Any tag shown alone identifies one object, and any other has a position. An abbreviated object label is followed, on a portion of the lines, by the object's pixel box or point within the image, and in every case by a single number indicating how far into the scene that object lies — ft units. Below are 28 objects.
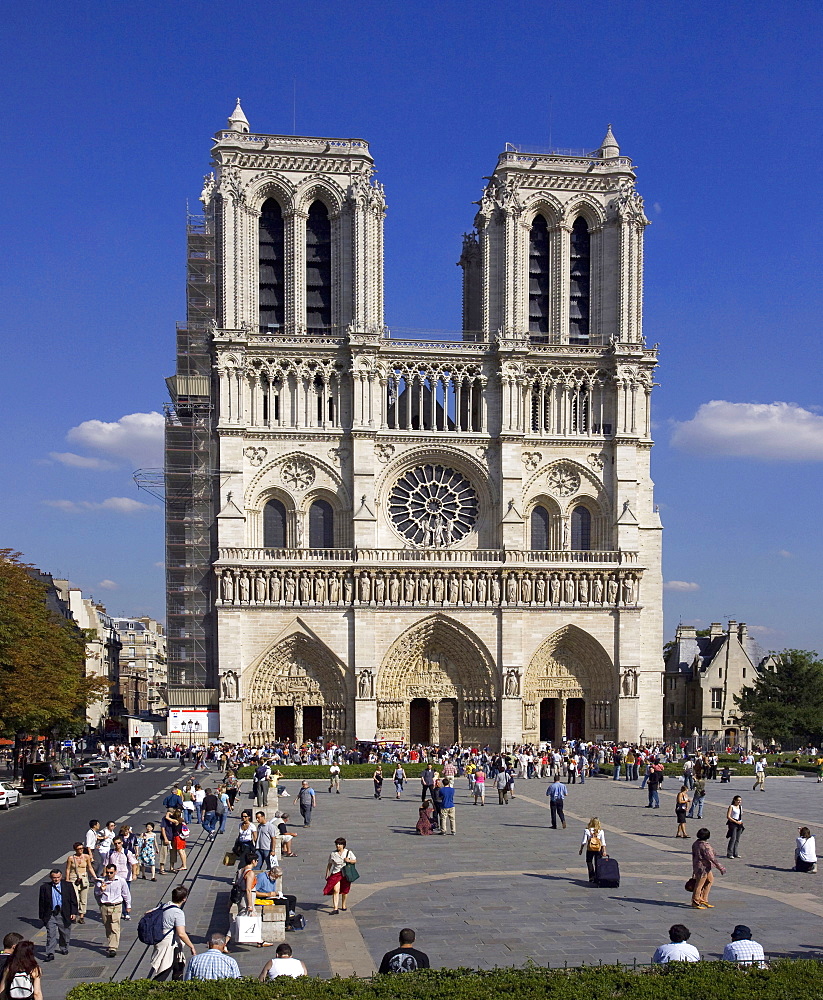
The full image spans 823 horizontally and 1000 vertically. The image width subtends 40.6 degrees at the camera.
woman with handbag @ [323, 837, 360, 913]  58.49
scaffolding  186.39
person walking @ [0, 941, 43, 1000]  37.40
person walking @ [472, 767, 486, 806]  117.08
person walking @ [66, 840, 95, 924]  56.49
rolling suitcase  64.75
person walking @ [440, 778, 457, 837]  90.53
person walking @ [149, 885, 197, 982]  44.16
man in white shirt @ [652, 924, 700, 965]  41.78
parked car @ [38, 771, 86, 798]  122.62
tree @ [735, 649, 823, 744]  188.55
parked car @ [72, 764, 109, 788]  132.98
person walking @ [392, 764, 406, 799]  124.16
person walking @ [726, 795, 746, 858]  77.00
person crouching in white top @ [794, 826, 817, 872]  71.15
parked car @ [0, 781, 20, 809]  110.42
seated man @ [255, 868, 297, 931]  54.03
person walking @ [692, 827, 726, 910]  59.41
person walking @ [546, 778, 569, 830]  92.53
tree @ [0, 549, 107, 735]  129.39
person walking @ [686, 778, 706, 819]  98.44
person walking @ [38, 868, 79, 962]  49.57
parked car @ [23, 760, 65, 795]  127.85
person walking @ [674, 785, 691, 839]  87.10
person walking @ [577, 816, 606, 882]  66.69
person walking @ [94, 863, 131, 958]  51.55
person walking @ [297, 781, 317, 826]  93.76
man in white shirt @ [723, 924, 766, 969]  42.09
